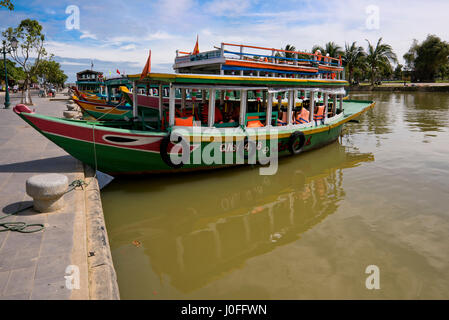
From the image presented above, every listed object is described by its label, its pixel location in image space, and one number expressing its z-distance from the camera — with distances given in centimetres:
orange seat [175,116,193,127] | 795
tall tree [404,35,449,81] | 5741
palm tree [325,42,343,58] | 5354
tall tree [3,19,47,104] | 2364
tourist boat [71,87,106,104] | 2849
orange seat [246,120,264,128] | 918
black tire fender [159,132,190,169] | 755
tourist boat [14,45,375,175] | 718
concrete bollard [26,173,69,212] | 477
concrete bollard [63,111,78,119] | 1565
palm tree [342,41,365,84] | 5406
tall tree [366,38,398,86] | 5225
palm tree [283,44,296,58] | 4276
